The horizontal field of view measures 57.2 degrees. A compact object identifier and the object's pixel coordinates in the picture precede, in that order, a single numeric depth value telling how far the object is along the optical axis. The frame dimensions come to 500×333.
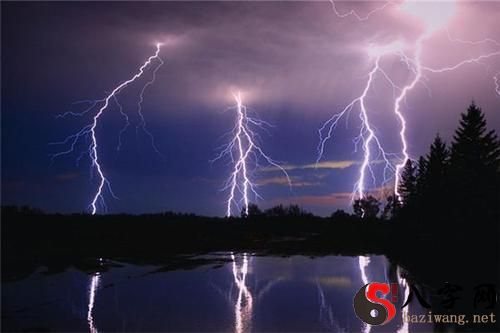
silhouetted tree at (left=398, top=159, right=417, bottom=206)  43.75
